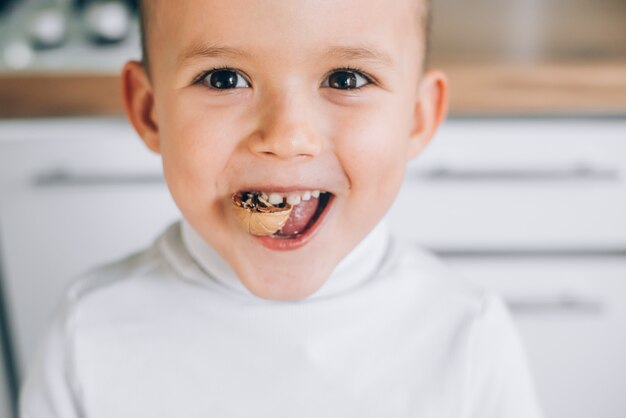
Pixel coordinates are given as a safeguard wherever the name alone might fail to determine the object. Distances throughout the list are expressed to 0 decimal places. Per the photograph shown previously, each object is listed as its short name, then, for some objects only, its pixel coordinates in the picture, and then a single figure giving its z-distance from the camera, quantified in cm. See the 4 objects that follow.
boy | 47
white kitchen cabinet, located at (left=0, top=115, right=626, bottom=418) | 94
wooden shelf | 88
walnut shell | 52
